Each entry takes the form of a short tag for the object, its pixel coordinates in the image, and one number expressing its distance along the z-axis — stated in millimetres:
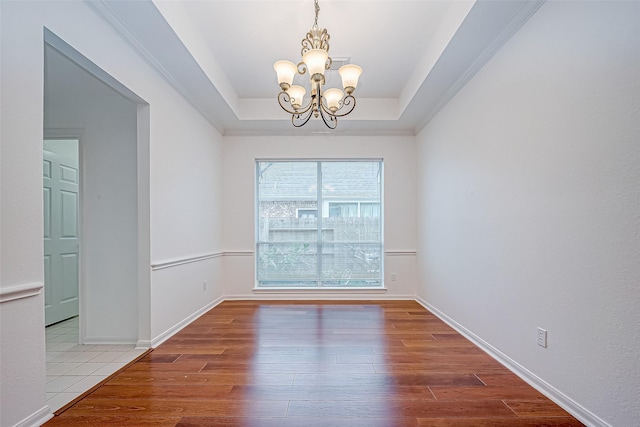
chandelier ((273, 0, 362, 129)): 2238
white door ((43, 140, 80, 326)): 3525
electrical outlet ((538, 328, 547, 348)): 1939
